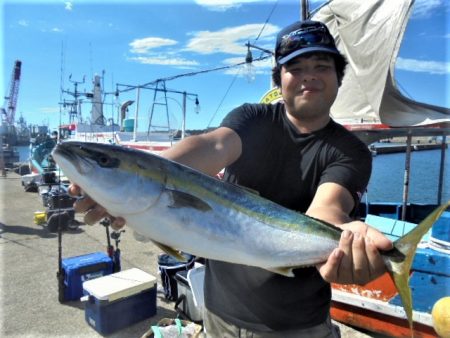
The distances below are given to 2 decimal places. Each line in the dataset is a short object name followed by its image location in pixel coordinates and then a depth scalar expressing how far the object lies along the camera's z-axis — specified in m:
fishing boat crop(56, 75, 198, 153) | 15.33
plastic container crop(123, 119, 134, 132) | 20.22
